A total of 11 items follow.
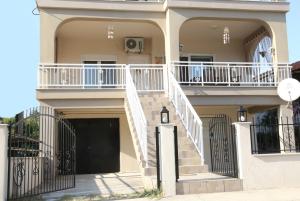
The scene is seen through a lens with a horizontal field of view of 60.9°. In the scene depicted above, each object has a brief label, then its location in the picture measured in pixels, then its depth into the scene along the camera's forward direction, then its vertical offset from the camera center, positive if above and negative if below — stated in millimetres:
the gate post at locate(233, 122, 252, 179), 6368 -593
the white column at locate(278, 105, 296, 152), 9764 +5
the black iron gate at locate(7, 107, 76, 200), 6140 -891
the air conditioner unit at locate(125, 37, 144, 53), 11602 +3632
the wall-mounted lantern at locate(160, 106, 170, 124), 6117 +169
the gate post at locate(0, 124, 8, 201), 5475 -691
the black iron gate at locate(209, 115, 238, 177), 6610 -629
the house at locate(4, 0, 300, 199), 9263 +2186
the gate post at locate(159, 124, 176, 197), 5841 -810
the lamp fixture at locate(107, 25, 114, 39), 10666 +3993
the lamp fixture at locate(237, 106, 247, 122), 6596 +149
